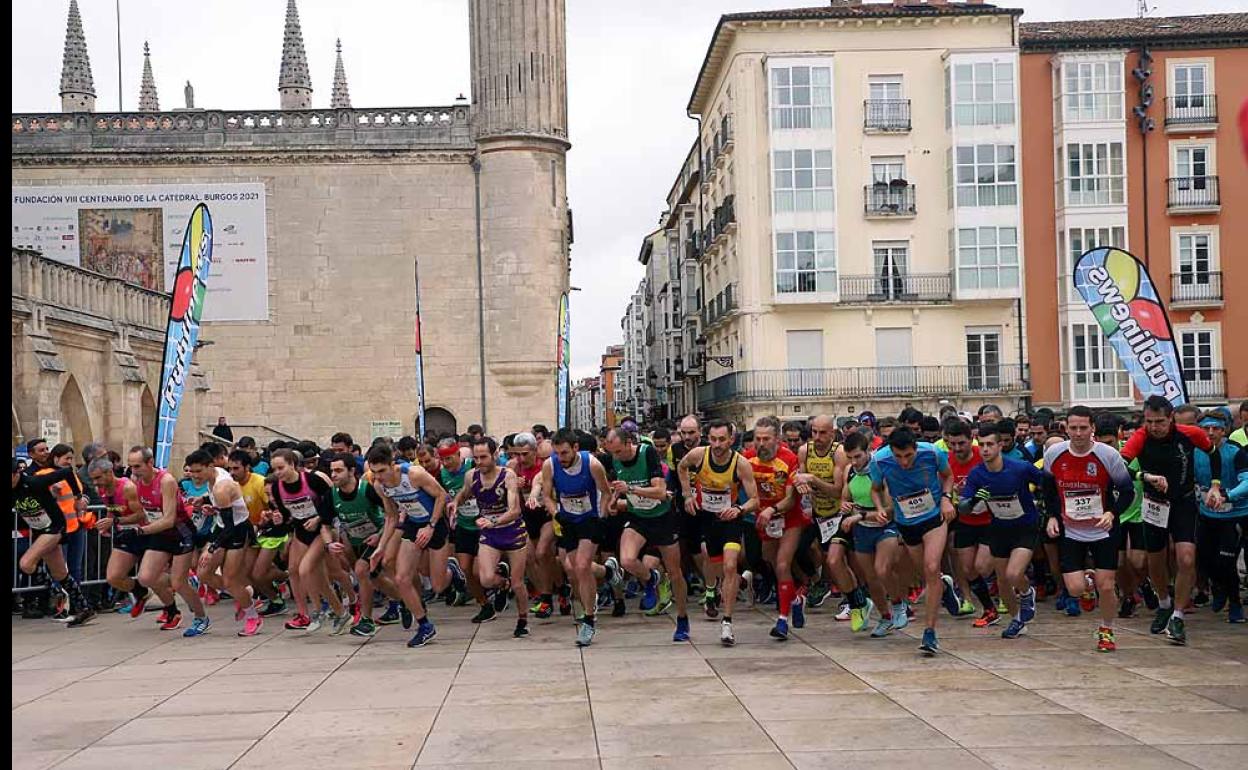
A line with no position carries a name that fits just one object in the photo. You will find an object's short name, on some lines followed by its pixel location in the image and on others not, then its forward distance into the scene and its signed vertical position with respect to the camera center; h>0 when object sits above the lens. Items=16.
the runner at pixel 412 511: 12.06 -0.92
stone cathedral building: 39.78 +4.85
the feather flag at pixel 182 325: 15.73 +1.10
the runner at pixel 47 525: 14.06 -1.13
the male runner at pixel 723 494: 11.80 -0.81
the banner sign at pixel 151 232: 39.91 +5.52
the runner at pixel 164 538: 13.22 -1.21
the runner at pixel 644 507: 11.82 -0.91
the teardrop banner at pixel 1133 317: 15.90 +0.95
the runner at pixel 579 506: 11.80 -0.89
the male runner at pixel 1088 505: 10.73 -0.89
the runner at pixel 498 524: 12.39 -1.06
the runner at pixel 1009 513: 11.36 -0.98
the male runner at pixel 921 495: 10.92 -0.79
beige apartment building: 43.25 +6.27
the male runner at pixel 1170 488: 11.23 -0.80
